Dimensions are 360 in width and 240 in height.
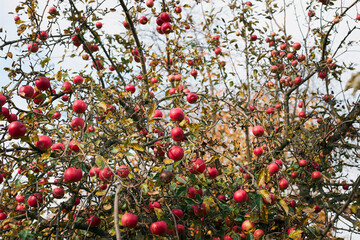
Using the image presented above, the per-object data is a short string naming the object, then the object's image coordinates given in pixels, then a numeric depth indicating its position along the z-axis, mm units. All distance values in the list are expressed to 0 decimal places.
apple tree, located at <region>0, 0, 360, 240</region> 2115
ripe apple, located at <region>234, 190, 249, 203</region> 2178
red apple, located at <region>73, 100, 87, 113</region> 2380
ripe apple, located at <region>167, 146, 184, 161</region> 2066
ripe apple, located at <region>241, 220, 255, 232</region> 2198
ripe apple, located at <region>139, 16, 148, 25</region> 4406
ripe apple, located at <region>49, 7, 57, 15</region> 3766
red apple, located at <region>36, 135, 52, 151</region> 2264
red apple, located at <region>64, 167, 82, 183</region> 2119
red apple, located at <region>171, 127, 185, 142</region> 2055
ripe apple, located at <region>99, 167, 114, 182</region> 2128
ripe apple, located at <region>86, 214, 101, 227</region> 2490
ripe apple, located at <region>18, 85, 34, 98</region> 2266
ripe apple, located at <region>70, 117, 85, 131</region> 2418
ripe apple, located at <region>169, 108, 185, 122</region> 2182
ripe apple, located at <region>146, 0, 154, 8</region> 4230
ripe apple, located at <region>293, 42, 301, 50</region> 5199
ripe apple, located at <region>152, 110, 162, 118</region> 2851
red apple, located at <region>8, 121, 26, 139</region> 2102
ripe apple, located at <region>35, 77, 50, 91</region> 2385
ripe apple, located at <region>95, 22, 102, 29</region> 4555
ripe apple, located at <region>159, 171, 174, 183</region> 1986
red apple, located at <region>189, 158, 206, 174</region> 2105
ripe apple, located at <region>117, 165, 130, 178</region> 2239
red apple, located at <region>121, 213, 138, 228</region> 1866
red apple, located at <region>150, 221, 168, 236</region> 1958
